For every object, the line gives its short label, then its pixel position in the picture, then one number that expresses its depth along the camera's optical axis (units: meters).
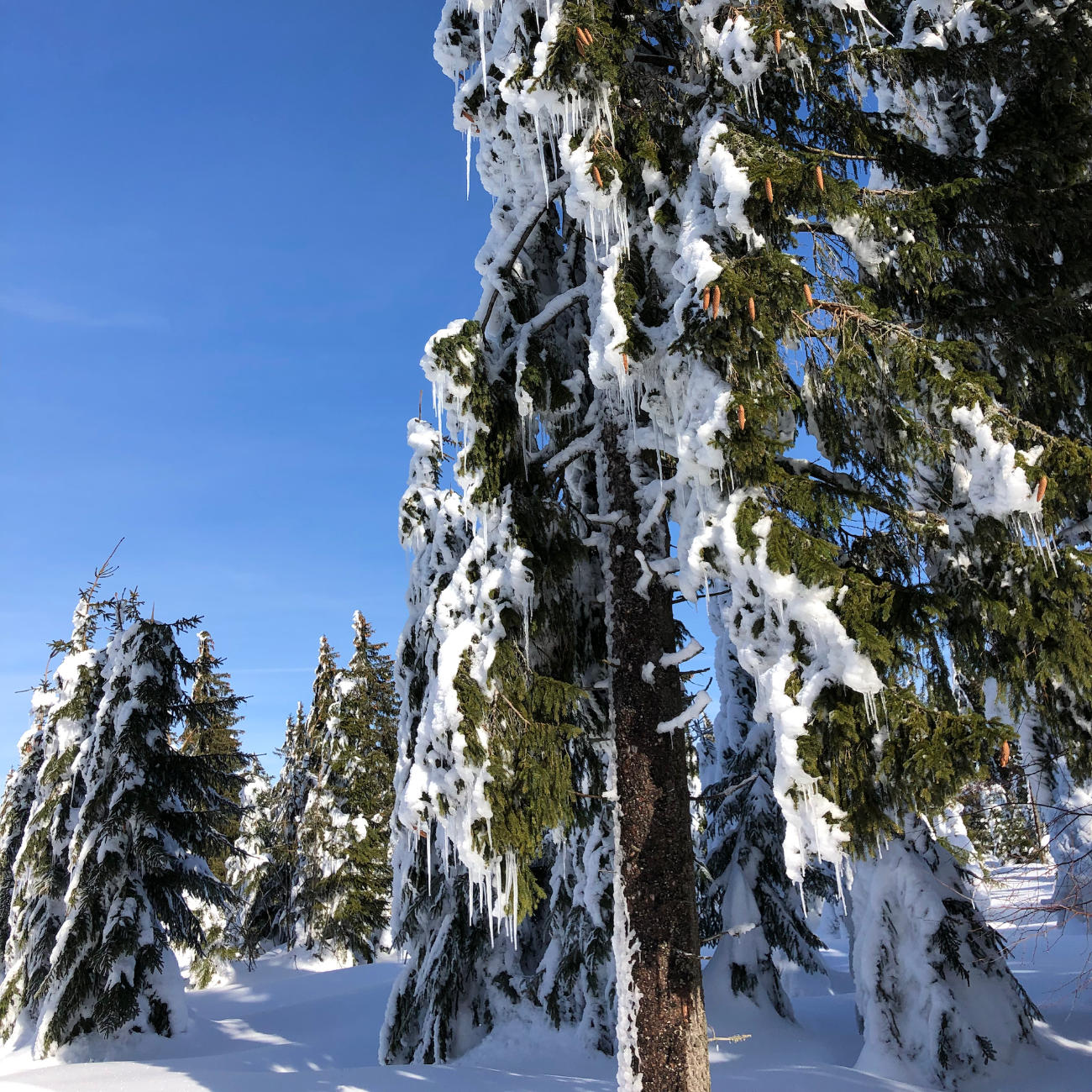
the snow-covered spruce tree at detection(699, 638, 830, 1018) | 11.13
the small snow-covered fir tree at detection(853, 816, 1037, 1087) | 7.44
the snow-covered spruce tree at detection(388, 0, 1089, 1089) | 4.38
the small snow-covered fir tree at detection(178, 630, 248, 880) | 16.00
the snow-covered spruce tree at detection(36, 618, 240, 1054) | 13.61
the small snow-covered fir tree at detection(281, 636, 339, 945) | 25.69
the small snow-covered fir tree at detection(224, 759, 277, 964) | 29.23
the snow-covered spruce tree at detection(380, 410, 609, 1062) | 5.21
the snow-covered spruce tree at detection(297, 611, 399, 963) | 24.77
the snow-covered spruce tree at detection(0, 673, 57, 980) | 20.80
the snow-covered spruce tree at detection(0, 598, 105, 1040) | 16.27
